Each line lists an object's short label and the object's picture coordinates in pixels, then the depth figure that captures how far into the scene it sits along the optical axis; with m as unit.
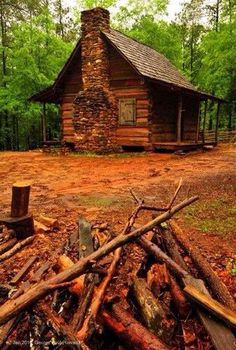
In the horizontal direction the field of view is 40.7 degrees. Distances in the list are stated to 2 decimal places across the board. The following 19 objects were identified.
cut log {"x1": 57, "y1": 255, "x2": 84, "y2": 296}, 3.02
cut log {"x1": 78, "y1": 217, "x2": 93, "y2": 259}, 3.81
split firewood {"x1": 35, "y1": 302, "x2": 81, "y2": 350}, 2.27
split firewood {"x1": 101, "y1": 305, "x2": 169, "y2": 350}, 2.37
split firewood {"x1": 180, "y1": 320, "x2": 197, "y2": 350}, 2.54
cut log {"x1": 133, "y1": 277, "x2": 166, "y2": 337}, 2.59
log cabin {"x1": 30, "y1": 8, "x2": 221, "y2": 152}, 17.41
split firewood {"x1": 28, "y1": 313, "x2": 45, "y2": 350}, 2.43
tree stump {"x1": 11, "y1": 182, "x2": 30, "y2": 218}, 4.91
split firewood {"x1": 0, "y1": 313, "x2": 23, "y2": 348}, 2.40
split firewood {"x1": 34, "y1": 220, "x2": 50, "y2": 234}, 5.16
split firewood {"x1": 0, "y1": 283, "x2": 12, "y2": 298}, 3.37
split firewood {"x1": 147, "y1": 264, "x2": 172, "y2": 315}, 3.09
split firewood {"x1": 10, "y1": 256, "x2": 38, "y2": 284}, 3.65
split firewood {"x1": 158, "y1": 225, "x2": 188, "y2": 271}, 3.53
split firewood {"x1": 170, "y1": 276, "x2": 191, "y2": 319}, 2.84
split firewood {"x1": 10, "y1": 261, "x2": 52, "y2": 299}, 3.06
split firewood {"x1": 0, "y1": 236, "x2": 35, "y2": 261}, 4.26
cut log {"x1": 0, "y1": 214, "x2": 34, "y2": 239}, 4.79
